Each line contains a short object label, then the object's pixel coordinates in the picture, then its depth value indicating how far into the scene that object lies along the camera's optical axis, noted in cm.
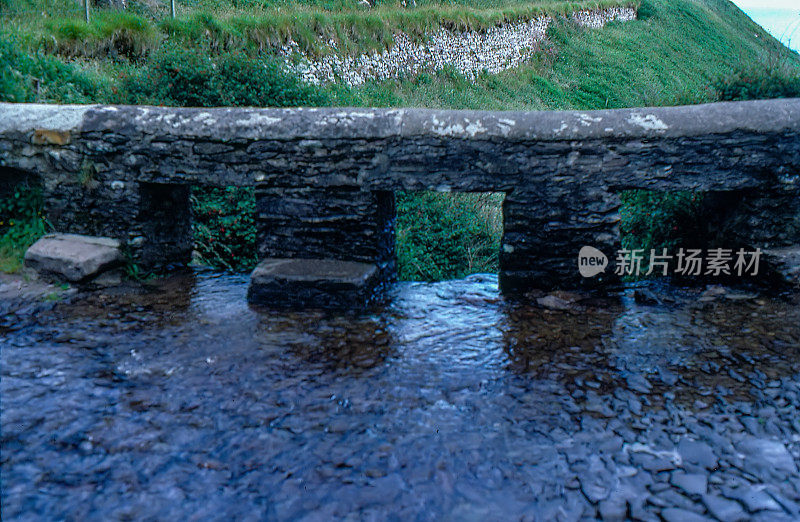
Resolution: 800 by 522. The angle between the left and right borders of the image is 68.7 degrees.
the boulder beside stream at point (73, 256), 482
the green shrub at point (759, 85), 646
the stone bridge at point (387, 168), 436
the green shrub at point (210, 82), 660
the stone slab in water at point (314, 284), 458
